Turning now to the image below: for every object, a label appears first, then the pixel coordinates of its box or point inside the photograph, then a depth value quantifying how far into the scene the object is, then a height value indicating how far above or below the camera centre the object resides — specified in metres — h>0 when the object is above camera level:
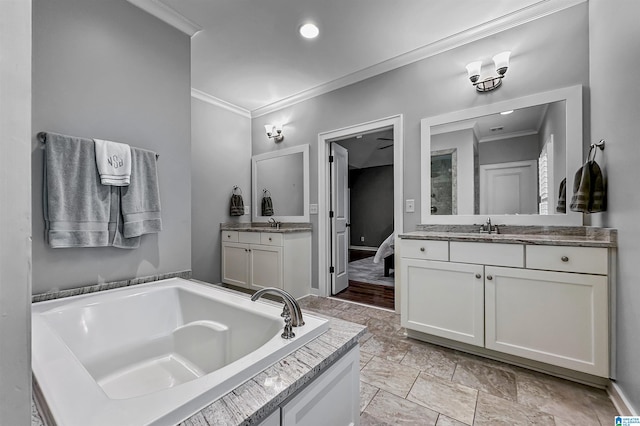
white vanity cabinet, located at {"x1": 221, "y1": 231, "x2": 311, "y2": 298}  3.00 -0.56
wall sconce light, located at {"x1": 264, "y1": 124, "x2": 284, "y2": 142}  3.62 +1.10
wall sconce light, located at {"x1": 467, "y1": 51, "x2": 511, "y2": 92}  2.09 +1.11
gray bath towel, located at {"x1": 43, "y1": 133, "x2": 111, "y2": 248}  1.47 +0.10
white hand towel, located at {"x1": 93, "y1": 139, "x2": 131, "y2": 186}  1.62 +0.32
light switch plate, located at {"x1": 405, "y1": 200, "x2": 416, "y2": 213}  2.60 +0.06
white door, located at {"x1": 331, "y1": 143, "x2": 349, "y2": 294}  3.31 -0.10
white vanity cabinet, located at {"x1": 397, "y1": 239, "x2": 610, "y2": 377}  1.51 -0.56
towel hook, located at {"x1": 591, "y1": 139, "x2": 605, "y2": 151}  1.64 +0.42
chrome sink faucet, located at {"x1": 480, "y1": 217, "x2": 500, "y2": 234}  2.18 -0.12
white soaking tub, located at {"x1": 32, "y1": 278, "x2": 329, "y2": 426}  0.68 -0.51
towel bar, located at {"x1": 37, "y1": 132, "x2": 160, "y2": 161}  1.47 +0.42
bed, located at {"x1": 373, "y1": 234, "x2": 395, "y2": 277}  3.89 -0.55
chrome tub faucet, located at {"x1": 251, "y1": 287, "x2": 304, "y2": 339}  1.09 -0.39
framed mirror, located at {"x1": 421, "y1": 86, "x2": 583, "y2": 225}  1.96 +0.43
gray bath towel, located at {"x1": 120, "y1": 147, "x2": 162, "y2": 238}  1.74 +0.10
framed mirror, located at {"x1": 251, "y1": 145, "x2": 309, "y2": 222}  3.45 +0.38
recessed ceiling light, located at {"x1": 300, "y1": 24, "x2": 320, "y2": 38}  2.22 +1.53
